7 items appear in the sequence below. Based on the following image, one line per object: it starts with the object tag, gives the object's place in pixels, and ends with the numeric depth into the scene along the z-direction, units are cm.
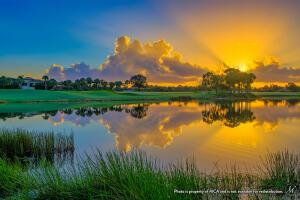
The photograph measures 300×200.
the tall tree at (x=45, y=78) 11632
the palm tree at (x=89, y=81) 13186
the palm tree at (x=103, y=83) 13451
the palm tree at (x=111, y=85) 13775
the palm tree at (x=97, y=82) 13348
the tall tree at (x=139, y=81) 14991
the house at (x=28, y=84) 11199
